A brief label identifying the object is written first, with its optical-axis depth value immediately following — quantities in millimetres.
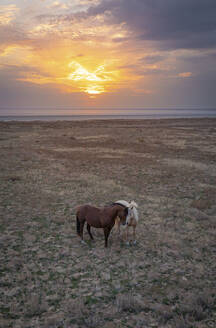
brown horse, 6754
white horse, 6805
